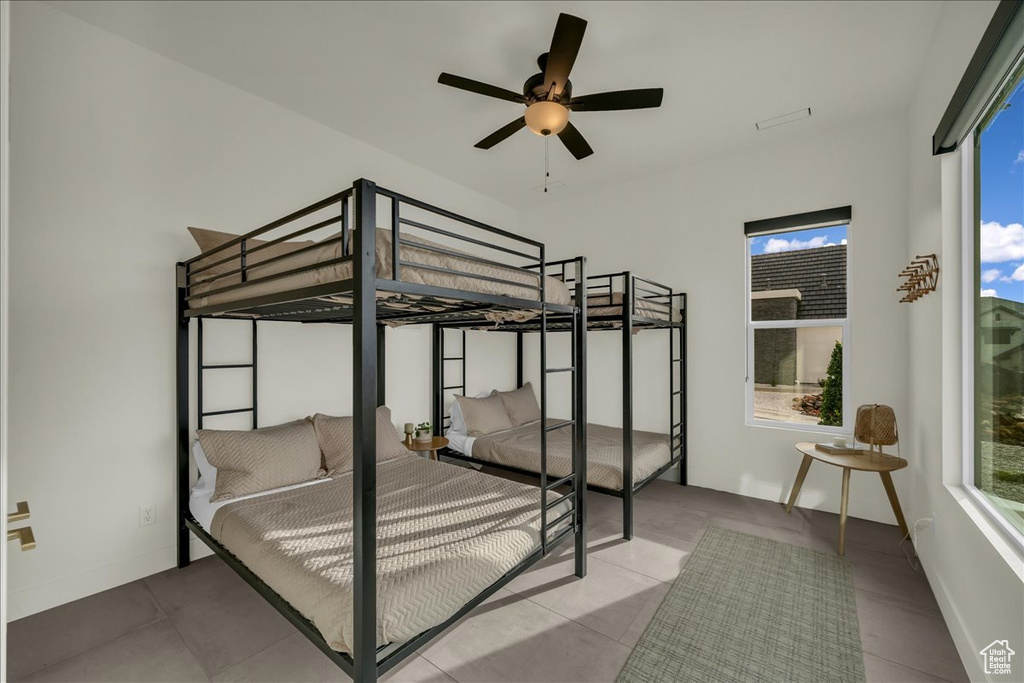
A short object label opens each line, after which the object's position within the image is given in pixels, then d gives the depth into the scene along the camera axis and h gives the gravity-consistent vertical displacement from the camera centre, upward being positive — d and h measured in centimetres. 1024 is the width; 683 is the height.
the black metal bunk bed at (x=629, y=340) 297 +2
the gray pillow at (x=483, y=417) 386 -71
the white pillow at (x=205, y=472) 242 -77
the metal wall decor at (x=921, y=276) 221 +37
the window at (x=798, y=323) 341 +17
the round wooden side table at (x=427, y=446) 337 -85
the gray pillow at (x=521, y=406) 434 -68
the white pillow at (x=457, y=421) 387 -74
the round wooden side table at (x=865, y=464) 260 -76
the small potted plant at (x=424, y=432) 362 -79
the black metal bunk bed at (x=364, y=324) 137 +8
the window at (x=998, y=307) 151 +15
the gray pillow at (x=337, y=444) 280 -70
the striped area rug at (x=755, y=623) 174 -135
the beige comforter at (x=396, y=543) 149 -90
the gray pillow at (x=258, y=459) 237 -70
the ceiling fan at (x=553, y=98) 207 +128
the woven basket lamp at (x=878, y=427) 280 -56
